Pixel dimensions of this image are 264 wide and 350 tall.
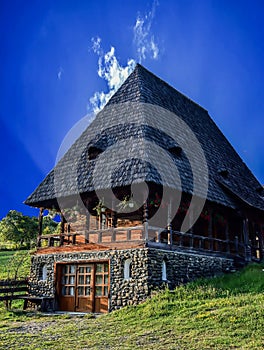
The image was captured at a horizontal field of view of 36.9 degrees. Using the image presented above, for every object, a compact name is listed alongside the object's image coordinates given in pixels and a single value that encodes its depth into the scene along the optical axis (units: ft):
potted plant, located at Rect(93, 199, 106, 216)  48.70
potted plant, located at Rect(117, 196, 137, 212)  47.37
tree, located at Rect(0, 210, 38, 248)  133.49
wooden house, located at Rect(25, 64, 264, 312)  44.16
